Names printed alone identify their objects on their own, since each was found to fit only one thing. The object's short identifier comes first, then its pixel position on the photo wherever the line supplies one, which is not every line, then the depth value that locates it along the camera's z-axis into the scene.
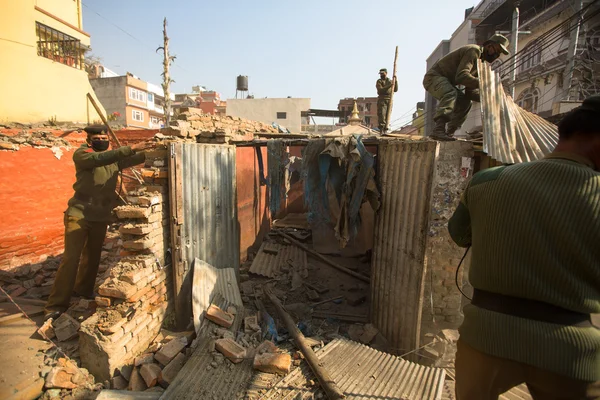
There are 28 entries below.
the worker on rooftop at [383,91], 10.28
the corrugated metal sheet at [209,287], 4.25
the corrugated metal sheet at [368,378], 3.19
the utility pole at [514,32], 14.53
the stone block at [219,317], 4.16
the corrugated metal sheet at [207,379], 3.09
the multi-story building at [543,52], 15.43
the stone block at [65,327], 3.63
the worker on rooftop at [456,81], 4.47
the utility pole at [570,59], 12.99
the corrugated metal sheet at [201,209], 4.27
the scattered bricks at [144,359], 3.42
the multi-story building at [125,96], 28.63
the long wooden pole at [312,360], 3.12
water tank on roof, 29.83
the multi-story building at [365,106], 36.97
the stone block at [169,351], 3.50
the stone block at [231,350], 3.55
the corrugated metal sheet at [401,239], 3.86
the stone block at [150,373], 3.24
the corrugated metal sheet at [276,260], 6.43
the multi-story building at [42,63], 10.81
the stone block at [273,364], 3.41
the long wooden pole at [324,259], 6.31
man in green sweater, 1.37
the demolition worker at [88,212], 4.18
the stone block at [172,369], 3.29
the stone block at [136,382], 3.18
